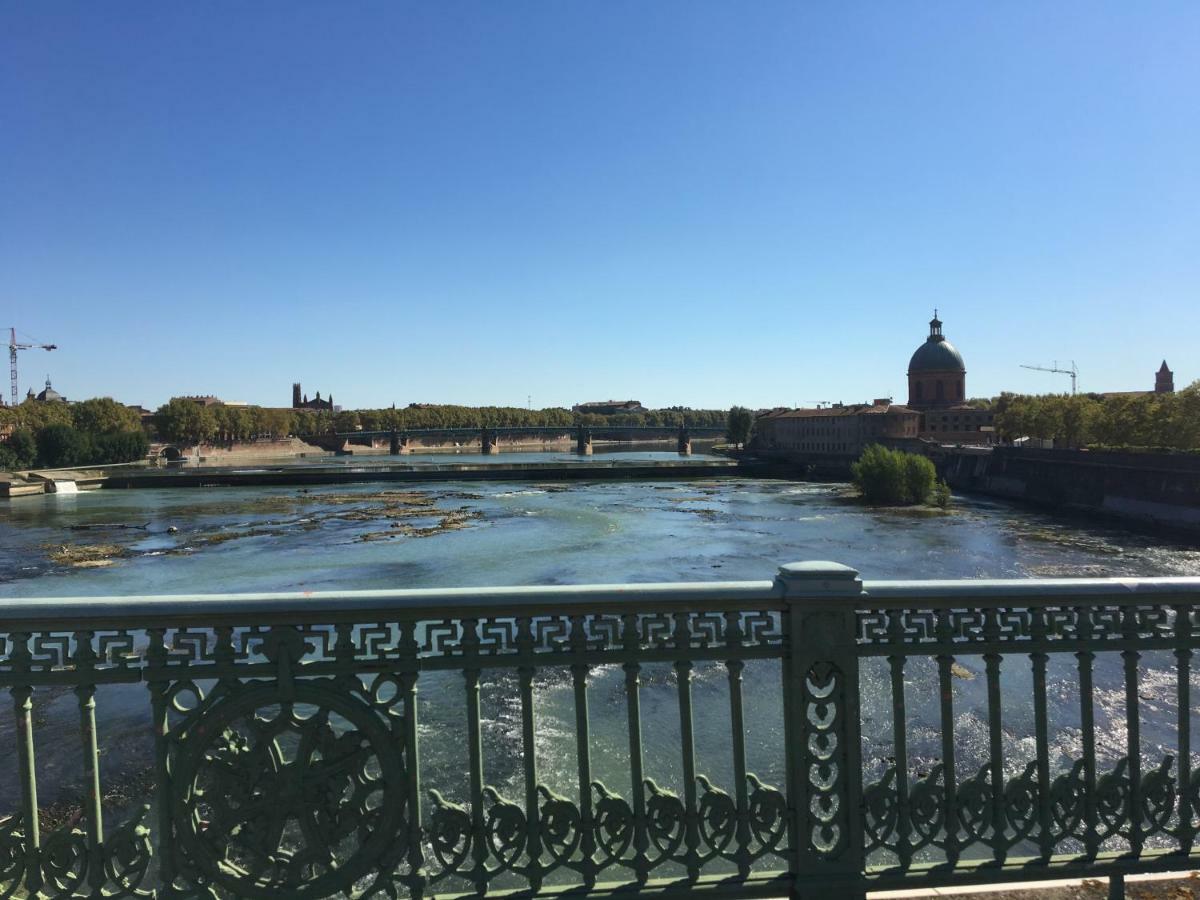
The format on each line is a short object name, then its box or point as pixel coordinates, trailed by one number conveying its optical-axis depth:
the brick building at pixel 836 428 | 91.38
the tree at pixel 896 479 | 51.16
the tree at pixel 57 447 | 78.69
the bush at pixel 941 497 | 50.41
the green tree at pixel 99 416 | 97.94
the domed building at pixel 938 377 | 95.19
